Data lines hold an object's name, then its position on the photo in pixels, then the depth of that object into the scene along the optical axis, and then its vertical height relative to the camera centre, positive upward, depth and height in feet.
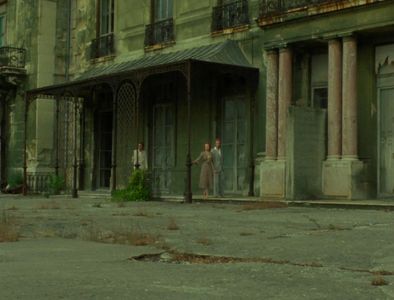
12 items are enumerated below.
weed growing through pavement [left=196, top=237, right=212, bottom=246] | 28.37 -2.56
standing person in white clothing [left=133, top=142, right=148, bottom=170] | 67.87 +1.86
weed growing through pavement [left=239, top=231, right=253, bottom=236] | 31.94 -2.47
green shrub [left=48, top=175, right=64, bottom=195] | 80.23 -1.00
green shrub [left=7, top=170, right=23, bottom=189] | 88.38 -0.54
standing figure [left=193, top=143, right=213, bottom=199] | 63.67 +0.71
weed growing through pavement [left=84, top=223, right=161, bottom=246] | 28.56 -2.53
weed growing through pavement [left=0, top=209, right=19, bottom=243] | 29.96 -2.48
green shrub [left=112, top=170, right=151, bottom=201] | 61.72 -1.13
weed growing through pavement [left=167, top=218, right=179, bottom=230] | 34.47 -2.37
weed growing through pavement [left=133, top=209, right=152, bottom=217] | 43.55 -2.26
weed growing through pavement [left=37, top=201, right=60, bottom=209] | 52.70 -2.24
